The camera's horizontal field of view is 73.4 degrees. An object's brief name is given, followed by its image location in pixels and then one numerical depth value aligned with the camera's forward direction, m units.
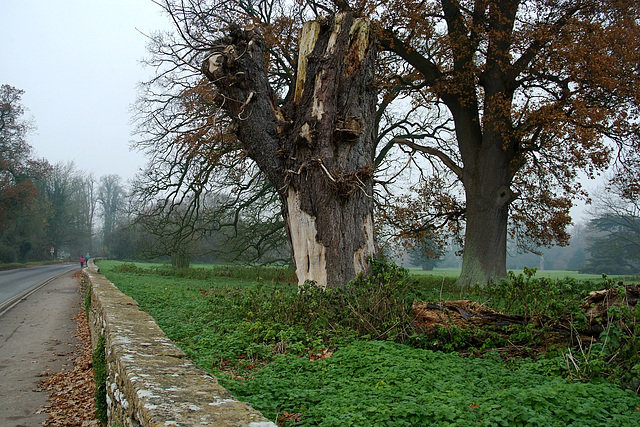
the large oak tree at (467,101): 7.63
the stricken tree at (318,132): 7.26
